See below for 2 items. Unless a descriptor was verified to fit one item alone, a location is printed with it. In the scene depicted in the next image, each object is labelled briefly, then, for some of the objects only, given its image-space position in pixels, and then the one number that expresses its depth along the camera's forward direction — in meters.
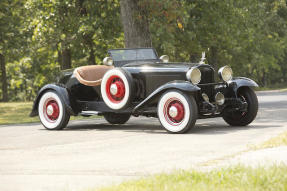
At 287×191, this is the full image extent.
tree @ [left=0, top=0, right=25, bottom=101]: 50.83
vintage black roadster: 19.12
